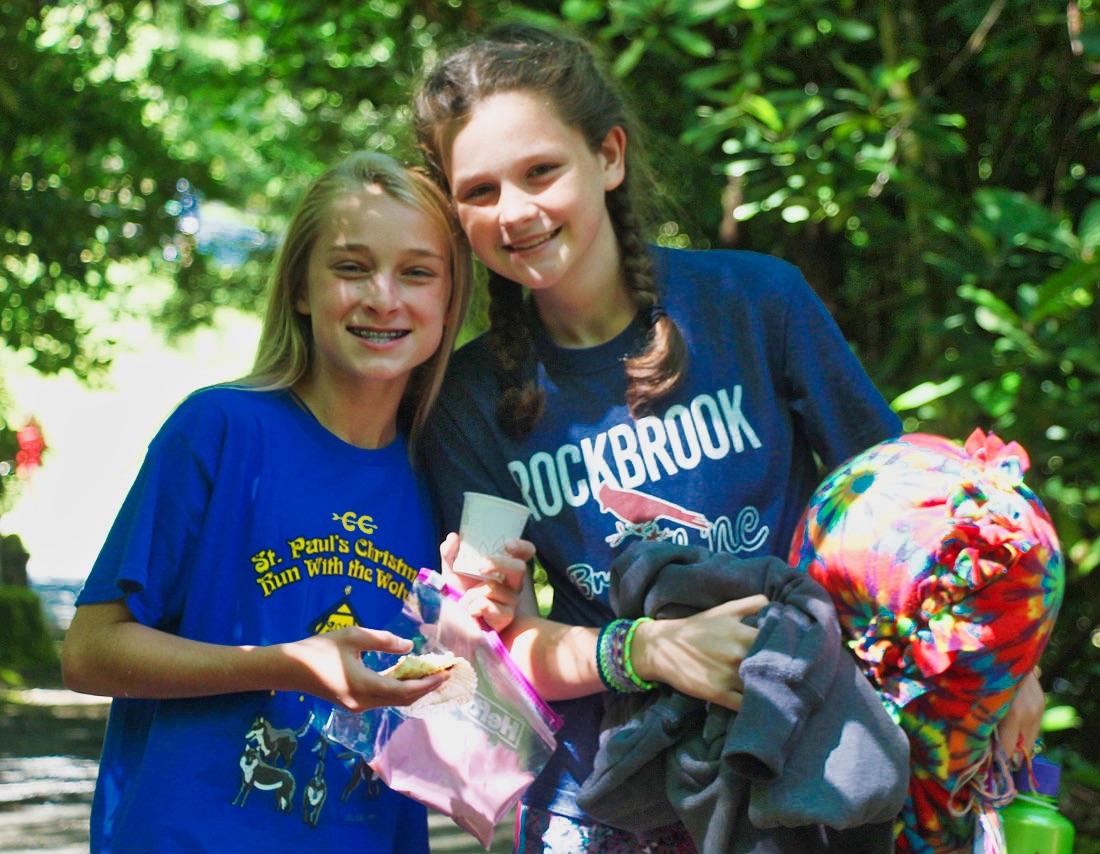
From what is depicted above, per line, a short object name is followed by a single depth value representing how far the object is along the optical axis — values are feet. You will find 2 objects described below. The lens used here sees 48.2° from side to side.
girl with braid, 7.03
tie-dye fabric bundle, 5.69
